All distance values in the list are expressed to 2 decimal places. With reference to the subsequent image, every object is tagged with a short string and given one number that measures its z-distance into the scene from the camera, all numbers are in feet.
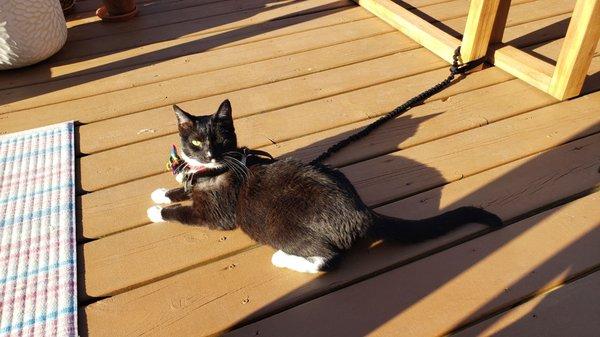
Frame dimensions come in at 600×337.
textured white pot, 8.07
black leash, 6.36
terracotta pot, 10.23
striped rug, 4.46
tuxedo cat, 4.56
